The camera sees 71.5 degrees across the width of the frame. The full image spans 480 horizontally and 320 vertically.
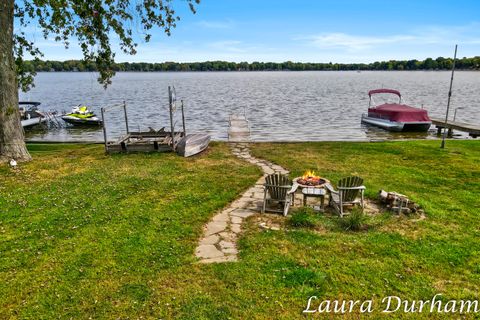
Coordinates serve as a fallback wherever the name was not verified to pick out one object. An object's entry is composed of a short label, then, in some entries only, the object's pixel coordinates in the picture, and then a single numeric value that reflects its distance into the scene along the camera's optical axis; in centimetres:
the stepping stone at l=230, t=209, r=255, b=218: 898
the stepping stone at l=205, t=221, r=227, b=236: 800
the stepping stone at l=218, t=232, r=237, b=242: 763
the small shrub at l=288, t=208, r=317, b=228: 830
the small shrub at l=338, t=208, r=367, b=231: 808
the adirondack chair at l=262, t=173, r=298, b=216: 907
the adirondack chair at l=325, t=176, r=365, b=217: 880
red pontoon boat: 3005
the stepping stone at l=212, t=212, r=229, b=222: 870
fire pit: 955
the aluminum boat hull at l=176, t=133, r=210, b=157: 1595
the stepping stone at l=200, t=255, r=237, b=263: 668
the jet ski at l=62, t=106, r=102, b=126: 3403
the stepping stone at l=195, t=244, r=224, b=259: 689
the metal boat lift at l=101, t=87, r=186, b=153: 1673
